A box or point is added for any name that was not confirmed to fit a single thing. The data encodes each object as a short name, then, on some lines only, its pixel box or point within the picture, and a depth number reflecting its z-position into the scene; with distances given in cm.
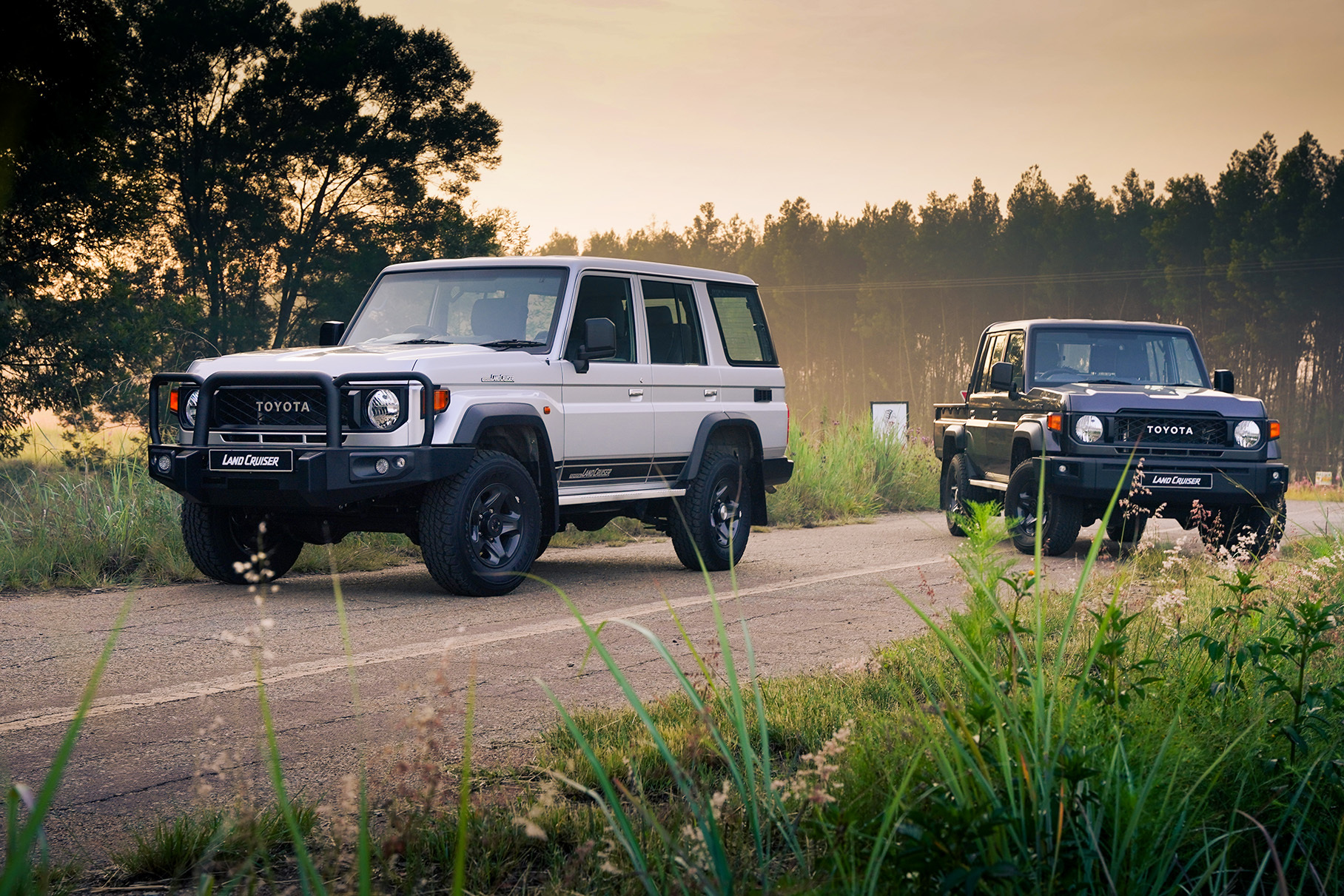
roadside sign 2024
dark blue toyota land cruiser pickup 1034
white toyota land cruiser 757
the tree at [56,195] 2053
